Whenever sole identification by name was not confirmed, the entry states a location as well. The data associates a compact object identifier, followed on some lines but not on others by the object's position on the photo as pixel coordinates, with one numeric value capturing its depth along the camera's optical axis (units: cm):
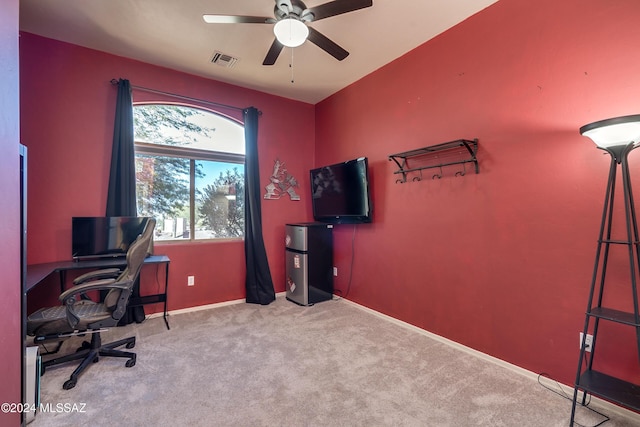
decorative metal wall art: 429
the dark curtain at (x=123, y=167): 317
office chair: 206
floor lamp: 154
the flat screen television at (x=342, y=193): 347
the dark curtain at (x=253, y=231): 394
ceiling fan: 196
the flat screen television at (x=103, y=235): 295
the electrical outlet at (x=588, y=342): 190
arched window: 351
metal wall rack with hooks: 256
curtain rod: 334
